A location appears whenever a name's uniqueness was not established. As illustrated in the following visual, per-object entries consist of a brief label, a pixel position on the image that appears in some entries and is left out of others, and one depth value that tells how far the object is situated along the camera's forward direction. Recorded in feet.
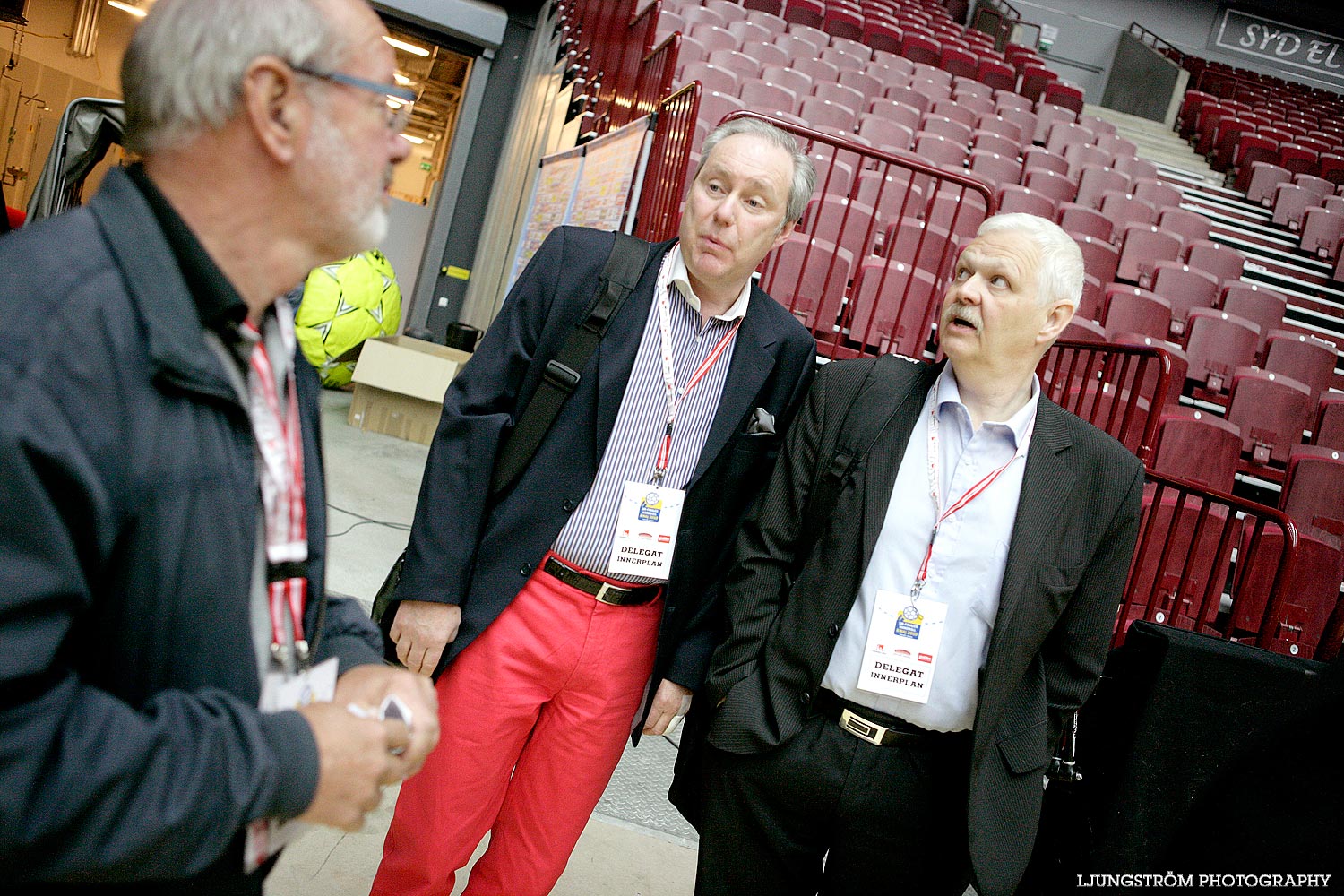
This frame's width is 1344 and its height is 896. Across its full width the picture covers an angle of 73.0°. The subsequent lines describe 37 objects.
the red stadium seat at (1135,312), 20.38
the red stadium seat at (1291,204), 32.40
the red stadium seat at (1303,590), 14.19
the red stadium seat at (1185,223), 27.12
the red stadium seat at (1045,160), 27.71
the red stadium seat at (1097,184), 27.55
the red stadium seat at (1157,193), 28.99
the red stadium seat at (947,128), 27.61
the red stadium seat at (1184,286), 22.98
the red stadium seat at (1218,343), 20.39
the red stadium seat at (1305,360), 20.71
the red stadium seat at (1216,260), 25.08
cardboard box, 19.89
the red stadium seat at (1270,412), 18.15
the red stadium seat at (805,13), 36.60
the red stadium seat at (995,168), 25.61
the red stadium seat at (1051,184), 25.79
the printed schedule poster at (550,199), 16.12
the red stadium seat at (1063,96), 38.04
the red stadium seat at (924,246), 18.28
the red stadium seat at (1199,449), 15.70
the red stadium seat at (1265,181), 34.45
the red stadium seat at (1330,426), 18.71
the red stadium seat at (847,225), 19.17
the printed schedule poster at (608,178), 12.75
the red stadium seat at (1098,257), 22.29
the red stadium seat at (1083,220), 23.99
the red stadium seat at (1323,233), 30.25
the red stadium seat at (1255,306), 22.89
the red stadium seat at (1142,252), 24.22
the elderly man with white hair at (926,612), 4.92
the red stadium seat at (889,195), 21.26
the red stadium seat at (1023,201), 23.39
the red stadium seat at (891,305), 15.65
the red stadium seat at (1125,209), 26.63
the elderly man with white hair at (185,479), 1.97
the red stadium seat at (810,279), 14.87
